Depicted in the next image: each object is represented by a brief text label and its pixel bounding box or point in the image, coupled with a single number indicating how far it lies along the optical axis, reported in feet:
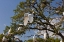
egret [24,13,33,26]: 11.28
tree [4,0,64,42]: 20.88
